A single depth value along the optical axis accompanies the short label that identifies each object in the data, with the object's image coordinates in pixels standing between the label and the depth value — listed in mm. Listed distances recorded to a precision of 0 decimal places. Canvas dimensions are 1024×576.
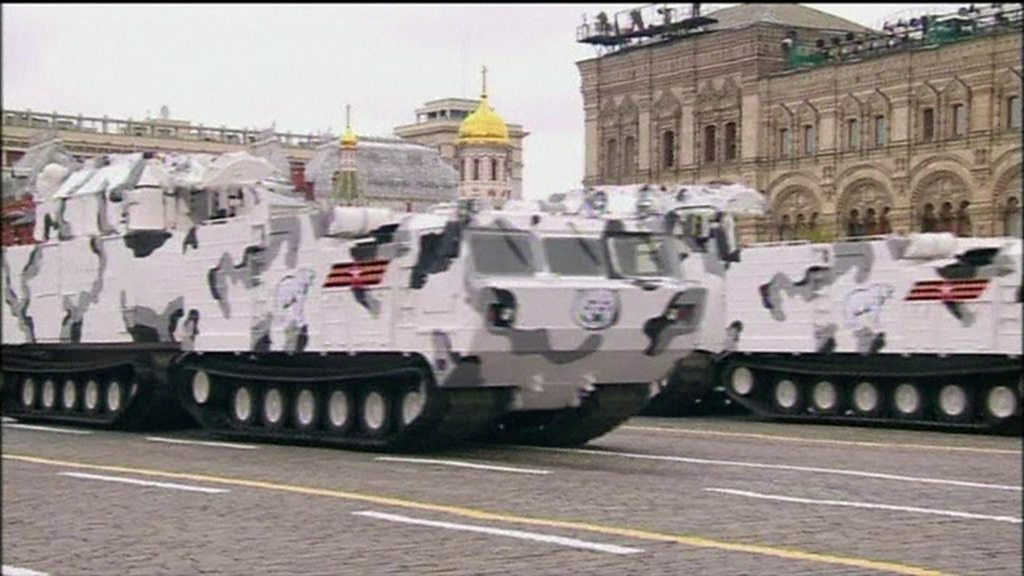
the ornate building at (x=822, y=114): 55812
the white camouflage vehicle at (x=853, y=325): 21891
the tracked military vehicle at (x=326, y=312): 16594
